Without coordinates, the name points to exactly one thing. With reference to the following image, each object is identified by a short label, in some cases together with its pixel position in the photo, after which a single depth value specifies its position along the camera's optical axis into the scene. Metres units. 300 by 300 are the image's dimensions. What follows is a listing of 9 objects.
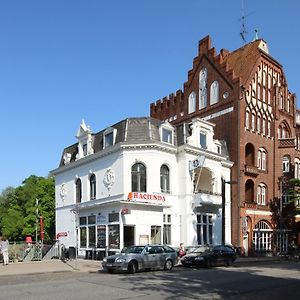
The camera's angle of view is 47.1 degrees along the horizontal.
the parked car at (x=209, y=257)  20.15
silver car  16.78
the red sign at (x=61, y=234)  30.59
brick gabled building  31.72
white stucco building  25.33
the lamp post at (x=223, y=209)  25.75
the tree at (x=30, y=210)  46.44
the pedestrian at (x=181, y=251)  24.13
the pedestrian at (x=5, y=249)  19.88
